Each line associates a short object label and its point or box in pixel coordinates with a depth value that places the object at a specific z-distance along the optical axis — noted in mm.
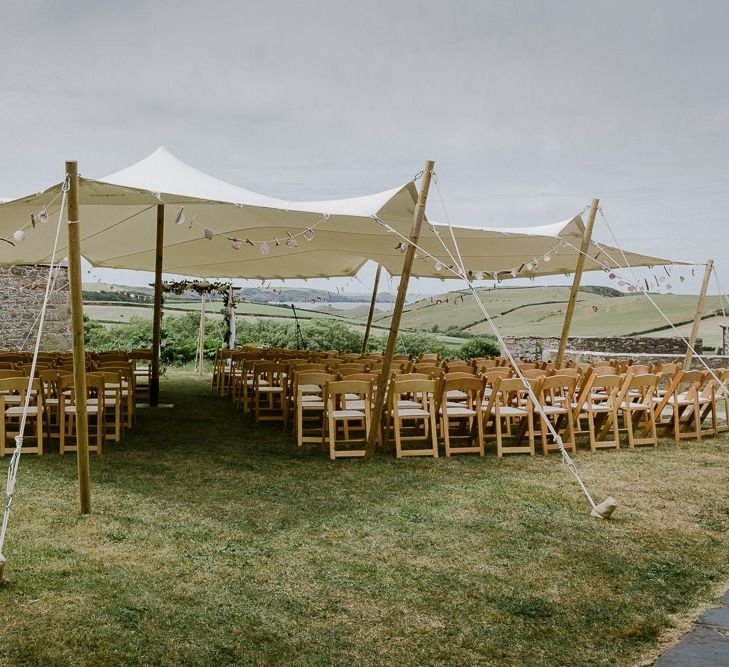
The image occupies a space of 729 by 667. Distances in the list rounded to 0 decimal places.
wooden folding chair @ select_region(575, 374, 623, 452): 8305
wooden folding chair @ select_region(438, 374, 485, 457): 7727
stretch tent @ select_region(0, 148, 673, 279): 7402
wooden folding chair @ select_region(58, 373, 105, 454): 7320
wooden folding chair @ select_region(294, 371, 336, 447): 7852
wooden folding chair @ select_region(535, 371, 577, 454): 8117
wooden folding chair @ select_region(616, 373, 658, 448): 8602
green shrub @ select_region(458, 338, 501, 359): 20078
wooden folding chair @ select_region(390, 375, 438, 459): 7516
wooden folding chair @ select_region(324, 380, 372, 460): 7391
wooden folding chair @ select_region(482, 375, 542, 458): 7824
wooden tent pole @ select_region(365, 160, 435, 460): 7129
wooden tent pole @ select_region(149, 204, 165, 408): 11146
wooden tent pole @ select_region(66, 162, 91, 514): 5281
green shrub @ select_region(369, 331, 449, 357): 21781
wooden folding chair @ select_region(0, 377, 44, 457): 6992
